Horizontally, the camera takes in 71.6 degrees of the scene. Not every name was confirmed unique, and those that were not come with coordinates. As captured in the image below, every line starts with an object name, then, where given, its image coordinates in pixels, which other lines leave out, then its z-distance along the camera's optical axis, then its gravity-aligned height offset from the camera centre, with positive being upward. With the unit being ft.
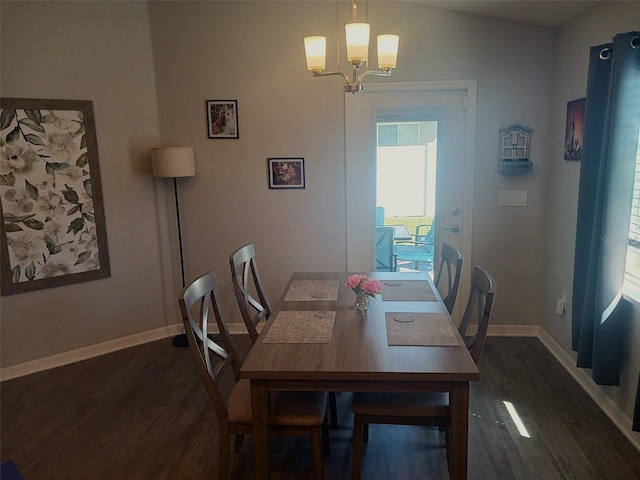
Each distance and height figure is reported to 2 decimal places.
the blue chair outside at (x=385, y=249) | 12.31 -2.14
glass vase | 7.27 -2.12
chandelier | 6.49 +1.84
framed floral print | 10.15 -0.41
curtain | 7.28 -0.57
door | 11.42 +0.58
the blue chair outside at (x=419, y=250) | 12.16 -2.16
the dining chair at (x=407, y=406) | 6.25 -3.31
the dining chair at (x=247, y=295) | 8.06 -2.28
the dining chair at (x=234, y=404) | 6.05 -3.29
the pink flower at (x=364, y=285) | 7.08 -1.80
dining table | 5.42 -2.36
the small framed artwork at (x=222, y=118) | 11.80 +1.50
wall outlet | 10.56 -3.24
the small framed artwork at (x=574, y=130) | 9.54 +0.82
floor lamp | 11.14 +0.35
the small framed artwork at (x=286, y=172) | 12.03 +0.03
